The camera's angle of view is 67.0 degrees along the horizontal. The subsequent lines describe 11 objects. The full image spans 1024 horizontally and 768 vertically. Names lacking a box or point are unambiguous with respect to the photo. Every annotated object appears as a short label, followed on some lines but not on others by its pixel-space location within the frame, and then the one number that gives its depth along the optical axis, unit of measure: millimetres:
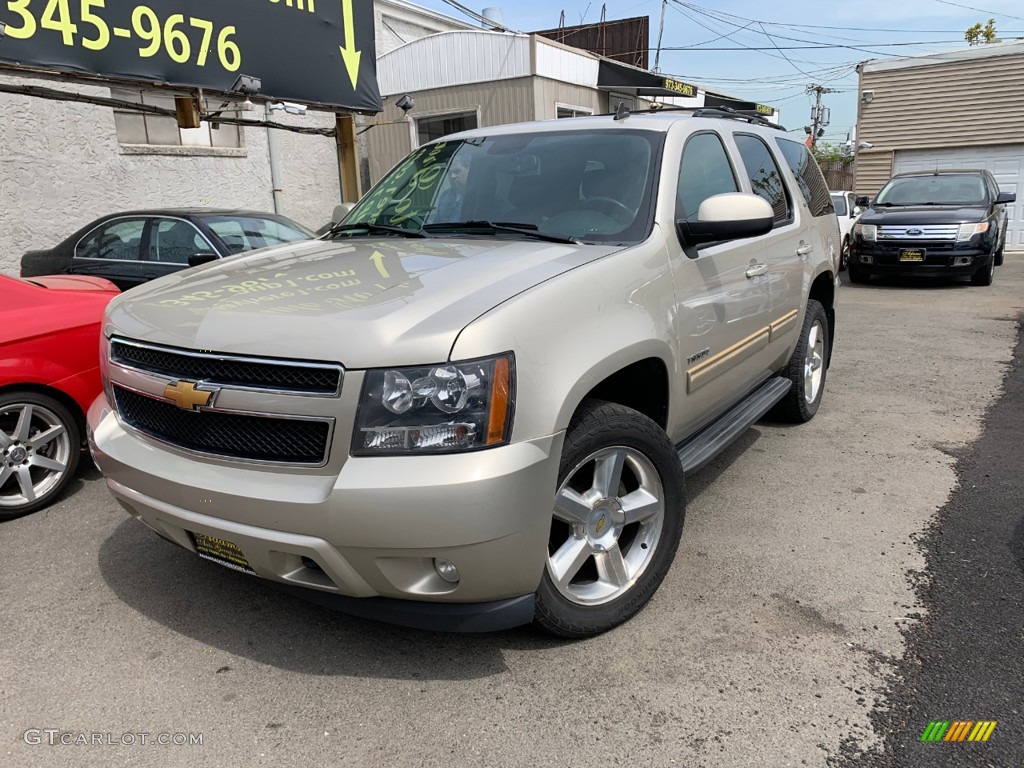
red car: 3896
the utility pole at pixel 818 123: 29531
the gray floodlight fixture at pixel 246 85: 6805
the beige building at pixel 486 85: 13789
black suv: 11438
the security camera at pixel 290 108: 7547
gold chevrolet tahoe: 2201
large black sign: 5688
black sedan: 6887
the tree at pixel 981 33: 36928
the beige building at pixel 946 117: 18500
